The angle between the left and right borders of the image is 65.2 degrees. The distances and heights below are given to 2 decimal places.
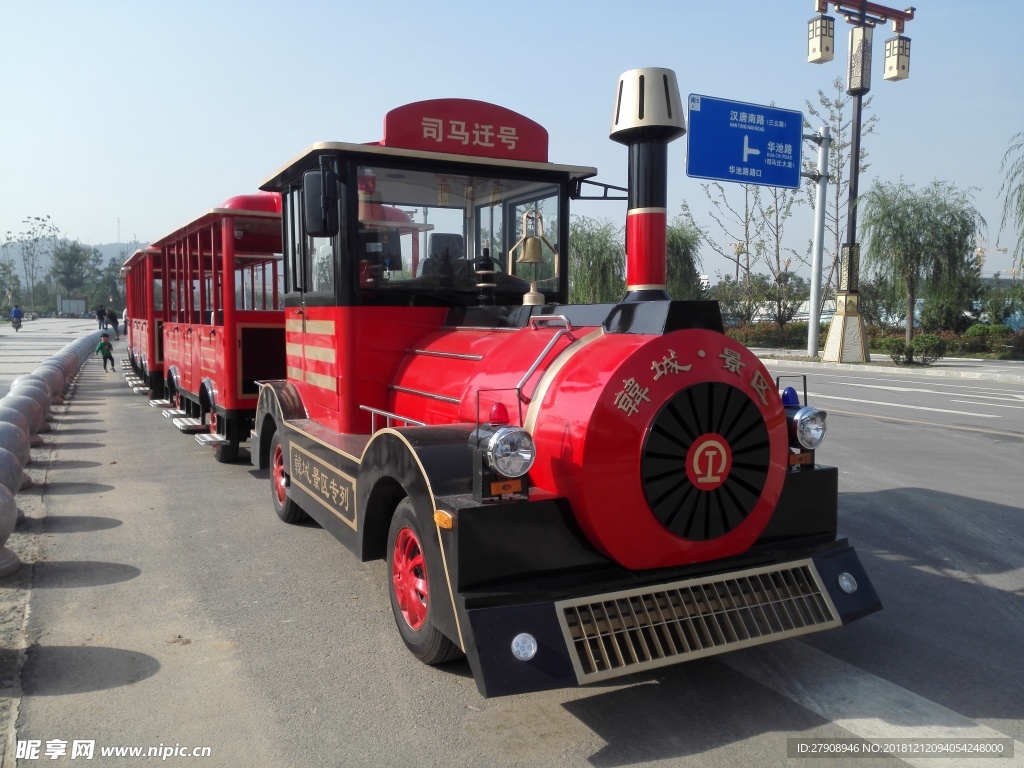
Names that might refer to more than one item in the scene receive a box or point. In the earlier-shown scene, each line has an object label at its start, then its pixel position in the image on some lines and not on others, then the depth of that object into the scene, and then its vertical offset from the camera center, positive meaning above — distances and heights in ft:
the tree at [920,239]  86.79 +8.31
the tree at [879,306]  97.76 +1.28
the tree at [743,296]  123.75 +3.07
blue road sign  56.24 +12.49
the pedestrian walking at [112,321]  115.65 -1.03
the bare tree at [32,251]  261.44 +21.13
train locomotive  9.72 -1.90
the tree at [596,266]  109.81 +6.77
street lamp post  70.54 +22.49
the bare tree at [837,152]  107.04 +21.73
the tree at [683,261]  116.67 +8.01
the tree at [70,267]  263.49 +15.65
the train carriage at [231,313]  25.91 +0.04
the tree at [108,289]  280.31 +8.91
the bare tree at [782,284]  116.39 +4.75
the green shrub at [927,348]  76.59 -3.10
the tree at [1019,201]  57.82 +8.28
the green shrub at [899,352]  76.48 -3.49
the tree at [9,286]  248.52 +8.78
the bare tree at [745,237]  117.08 +11.74
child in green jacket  60.43 -2.58
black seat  16.05 +1.18
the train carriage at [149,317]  44.42 -0.17
